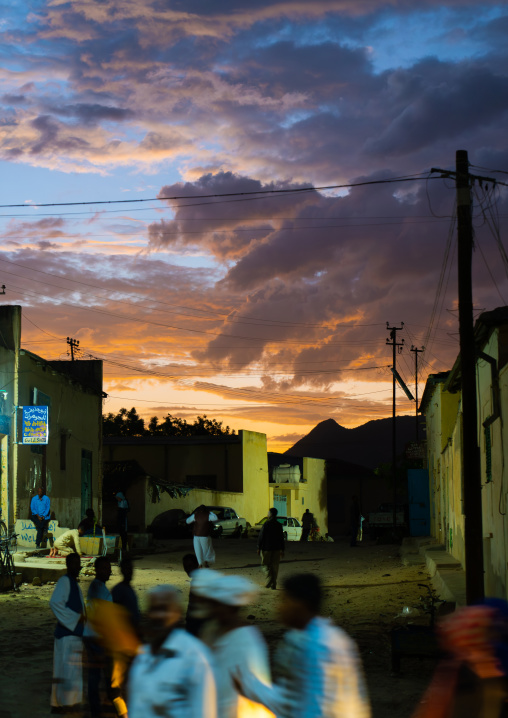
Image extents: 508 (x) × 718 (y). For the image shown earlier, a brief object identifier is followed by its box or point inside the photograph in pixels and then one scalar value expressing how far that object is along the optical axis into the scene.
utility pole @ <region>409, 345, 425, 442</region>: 64.97
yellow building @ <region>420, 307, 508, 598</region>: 11.95
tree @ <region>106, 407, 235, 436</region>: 79.69
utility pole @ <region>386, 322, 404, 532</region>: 41.42
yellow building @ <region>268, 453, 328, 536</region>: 59.19
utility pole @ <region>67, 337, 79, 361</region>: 60.12
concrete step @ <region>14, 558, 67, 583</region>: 18.69
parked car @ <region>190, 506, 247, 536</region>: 37.49
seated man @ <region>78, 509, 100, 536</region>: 20.92
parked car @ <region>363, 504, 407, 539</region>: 42.89
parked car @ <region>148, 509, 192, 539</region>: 37.53
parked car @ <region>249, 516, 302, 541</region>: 40.75
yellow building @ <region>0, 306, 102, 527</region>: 23.86
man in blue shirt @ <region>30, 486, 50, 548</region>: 22.61
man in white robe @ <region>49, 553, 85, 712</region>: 7.82
